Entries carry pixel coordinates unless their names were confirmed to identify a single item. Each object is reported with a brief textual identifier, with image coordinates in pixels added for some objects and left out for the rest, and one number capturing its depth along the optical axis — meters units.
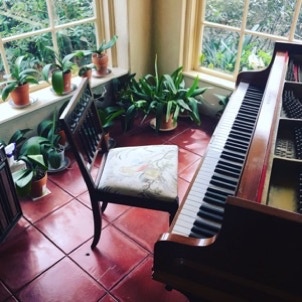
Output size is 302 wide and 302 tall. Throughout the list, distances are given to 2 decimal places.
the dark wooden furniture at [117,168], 1.58
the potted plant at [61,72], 2.41
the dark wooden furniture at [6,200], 1.78
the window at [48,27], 2.26
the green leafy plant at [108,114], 2.61
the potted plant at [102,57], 2.67
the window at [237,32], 2.44
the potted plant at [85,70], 2.67
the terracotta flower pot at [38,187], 2.16
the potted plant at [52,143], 2.26
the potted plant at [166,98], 2.67
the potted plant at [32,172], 2.02
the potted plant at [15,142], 2.01
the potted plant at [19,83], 2.23
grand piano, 0.88
